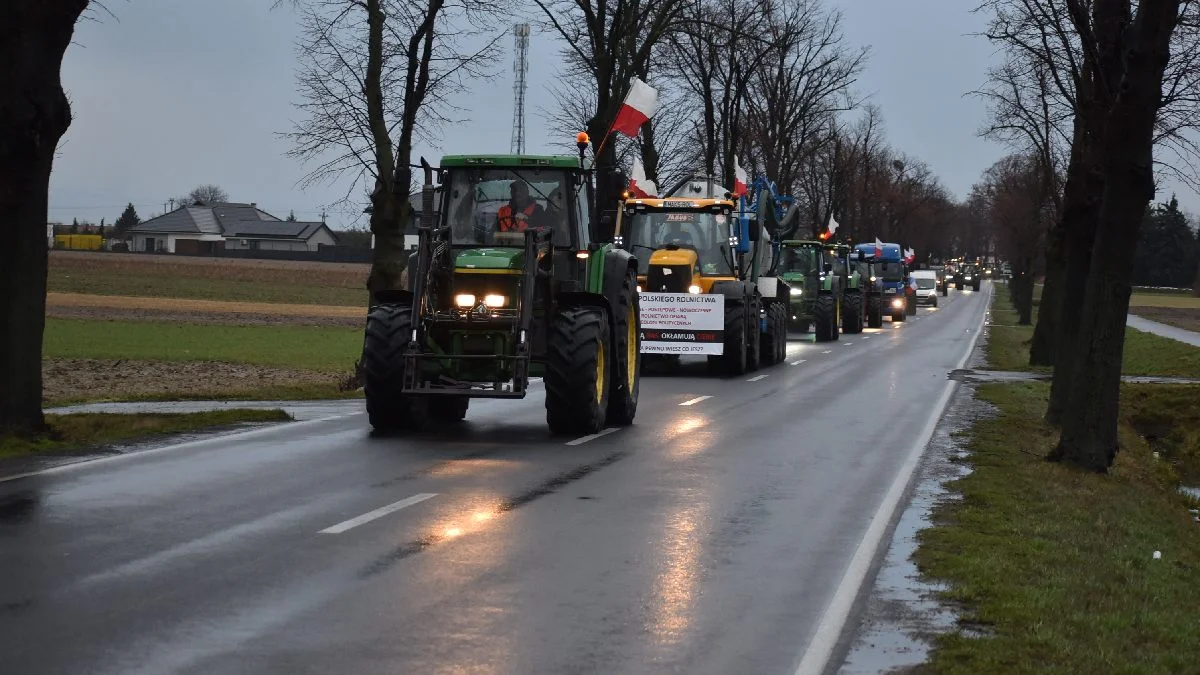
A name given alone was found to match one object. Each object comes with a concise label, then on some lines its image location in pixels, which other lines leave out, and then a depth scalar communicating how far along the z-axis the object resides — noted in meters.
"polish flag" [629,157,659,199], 32.07
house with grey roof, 168.00
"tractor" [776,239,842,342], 47.06
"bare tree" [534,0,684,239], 40.00
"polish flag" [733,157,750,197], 33.84
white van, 98.79
